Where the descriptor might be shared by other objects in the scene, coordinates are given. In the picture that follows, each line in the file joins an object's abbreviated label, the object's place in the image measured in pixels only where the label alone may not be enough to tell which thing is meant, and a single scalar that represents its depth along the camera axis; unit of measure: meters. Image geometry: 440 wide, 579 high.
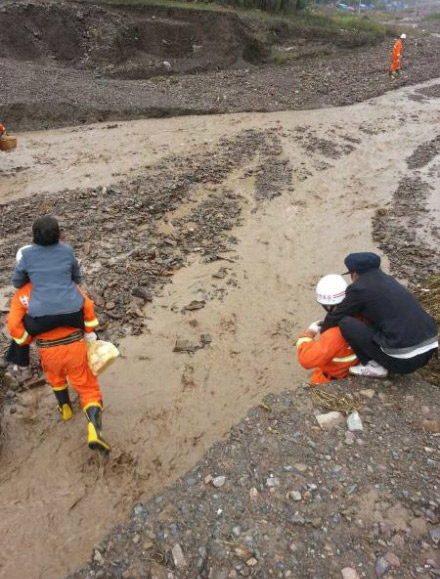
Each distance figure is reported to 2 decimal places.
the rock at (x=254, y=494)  2.99
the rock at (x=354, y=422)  3.39
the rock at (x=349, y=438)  3.30
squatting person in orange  3.74
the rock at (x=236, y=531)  2.78
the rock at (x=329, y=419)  3.47
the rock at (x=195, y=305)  5.86
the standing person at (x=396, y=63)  16.67
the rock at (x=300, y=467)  3.13
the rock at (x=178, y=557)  2.69
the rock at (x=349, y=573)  2.49
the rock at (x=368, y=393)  3.68
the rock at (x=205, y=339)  5.35
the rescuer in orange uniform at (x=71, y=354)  3.42
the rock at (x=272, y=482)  3.05
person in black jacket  3.41
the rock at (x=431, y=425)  3.37
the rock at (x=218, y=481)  3.14
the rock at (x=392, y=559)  2.52
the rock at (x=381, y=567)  2.49
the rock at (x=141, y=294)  5.89
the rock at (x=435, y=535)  2.62
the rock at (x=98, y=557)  2.84
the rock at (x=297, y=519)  2.80
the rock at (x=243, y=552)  2.66
